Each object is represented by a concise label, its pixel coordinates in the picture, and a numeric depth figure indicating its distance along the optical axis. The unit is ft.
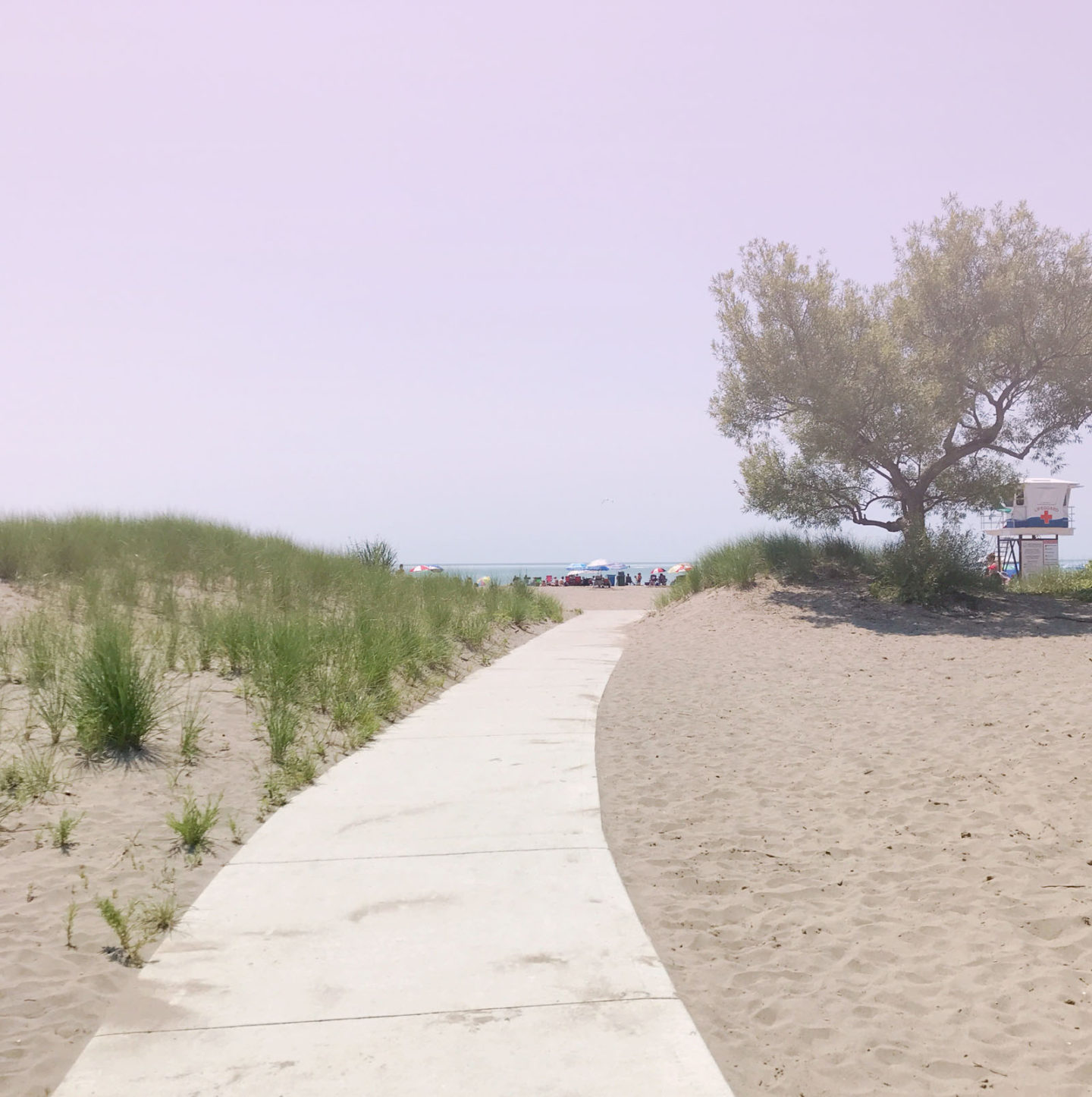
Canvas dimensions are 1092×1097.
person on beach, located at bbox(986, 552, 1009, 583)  67.00
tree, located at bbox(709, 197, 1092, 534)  63.26
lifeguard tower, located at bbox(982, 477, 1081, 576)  107.04
